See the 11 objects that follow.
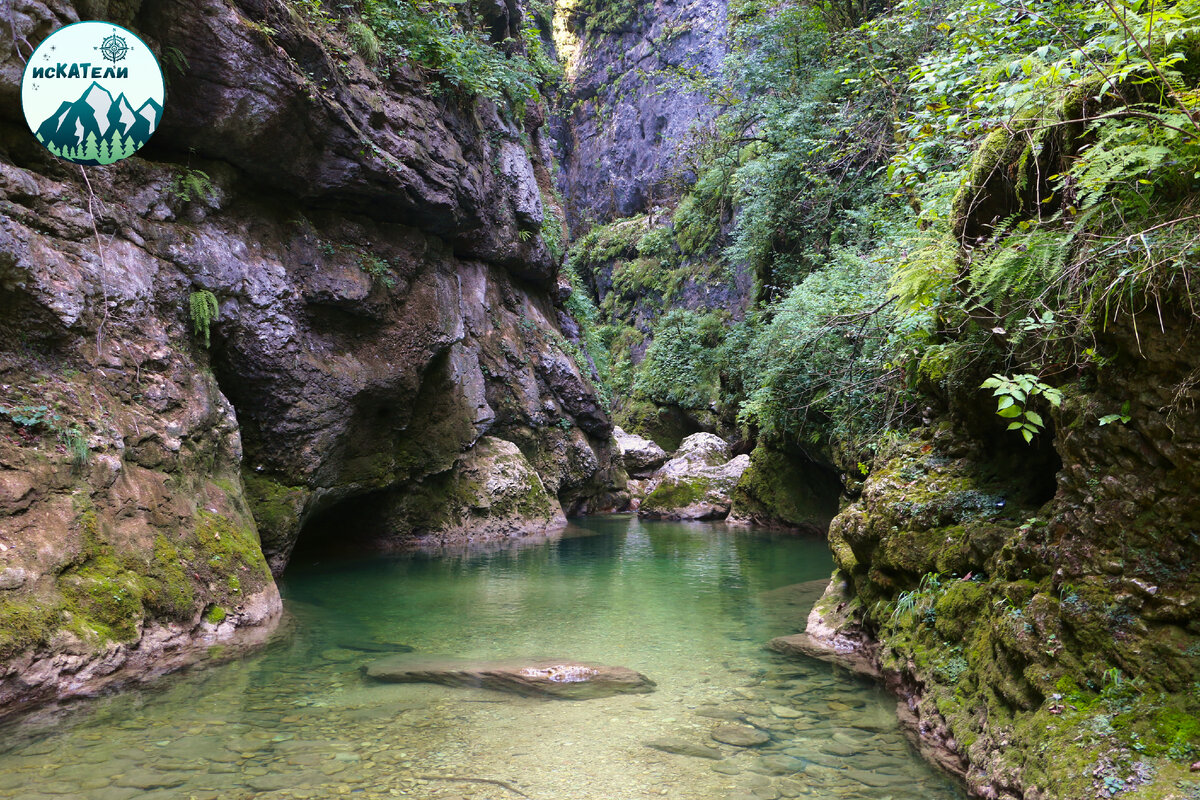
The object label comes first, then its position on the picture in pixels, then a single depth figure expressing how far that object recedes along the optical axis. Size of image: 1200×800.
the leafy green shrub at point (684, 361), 25.48
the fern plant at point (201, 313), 8.83
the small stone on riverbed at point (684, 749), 4.50
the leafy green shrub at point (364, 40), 12.08
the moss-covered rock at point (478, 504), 15.59
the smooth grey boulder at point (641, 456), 26.28
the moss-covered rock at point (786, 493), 16.81
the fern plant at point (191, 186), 9.10
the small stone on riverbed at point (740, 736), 4.71
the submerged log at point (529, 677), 5.74
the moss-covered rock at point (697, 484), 20.70
